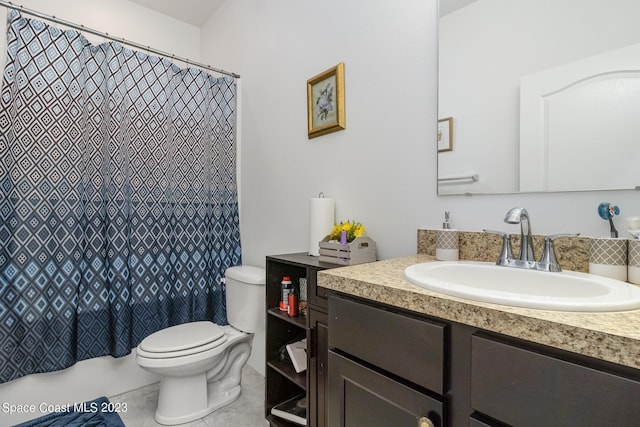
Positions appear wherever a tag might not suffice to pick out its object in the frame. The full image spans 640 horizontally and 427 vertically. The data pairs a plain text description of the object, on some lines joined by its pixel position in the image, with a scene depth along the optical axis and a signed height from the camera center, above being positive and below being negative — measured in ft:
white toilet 5.32 -2.49
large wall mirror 2.86 +1.14
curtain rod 5.37 +3.24
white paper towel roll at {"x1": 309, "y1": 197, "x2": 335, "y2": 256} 5.20 -0.19
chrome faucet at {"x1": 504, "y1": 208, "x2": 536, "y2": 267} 3.08 -0.32
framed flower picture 5.20 +1.79
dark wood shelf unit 4.13 -1.95
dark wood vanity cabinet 1.59 -1.03
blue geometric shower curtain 5.41 +0.20
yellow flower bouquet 4.55 -0.32
